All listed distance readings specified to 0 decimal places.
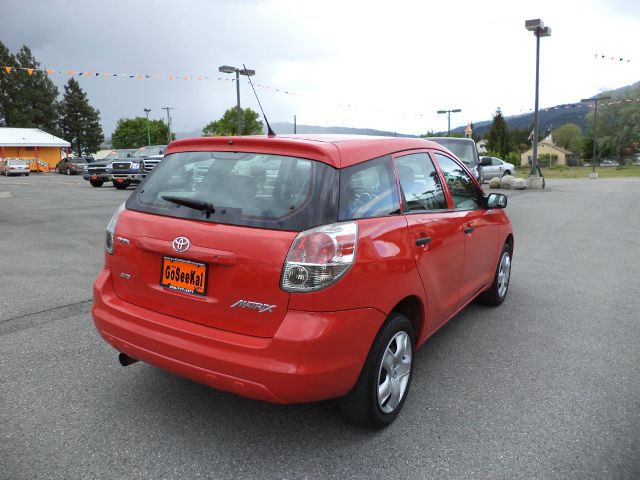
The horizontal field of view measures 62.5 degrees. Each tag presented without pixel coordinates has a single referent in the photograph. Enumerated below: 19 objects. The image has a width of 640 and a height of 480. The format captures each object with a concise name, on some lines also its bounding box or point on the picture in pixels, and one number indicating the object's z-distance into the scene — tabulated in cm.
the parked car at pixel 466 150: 1212
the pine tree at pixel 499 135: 9051
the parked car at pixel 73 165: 4612
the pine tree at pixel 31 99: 7700
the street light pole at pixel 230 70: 2516
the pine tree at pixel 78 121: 8888
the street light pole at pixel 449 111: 4787
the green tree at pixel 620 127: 7644
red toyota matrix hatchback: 250
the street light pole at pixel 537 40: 2114
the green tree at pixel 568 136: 14850
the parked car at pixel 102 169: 2541
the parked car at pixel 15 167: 4425
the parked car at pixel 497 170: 3092
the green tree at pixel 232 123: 10069
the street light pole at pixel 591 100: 2782
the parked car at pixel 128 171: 2302
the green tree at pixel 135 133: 11346
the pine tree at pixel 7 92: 7612
